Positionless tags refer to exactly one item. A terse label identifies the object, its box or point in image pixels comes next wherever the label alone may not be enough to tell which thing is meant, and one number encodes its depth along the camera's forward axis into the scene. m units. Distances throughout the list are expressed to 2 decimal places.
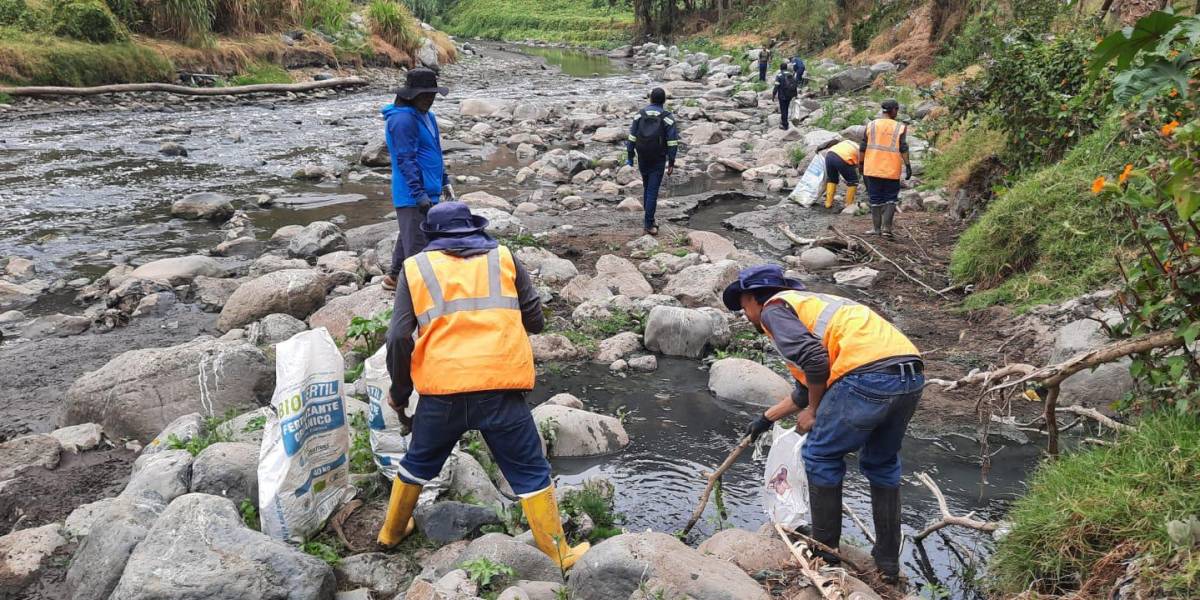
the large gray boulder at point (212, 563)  2.99
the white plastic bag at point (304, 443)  3.65
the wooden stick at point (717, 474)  3.87
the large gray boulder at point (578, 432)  5.06
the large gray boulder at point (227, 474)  3.91
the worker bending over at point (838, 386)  3.41
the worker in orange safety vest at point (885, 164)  9.29
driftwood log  18.02
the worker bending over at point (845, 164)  10.75
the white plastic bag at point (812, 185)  11.19
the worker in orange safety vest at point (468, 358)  3.43
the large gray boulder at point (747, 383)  5.75
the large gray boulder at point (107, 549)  3.30
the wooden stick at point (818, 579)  3.12
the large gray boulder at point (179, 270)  8.31
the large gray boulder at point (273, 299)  7.13
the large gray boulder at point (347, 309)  6.88
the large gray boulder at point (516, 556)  3.40
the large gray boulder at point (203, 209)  11.03
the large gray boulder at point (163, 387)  5.20
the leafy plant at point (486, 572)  3.17
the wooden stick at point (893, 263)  7.84
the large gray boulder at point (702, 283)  7.46
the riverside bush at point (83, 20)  19.20
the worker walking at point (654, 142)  9.54
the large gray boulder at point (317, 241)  9.25
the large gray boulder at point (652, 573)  3.03
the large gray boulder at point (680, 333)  6.55
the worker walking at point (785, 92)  16.23
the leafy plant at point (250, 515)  3.80
